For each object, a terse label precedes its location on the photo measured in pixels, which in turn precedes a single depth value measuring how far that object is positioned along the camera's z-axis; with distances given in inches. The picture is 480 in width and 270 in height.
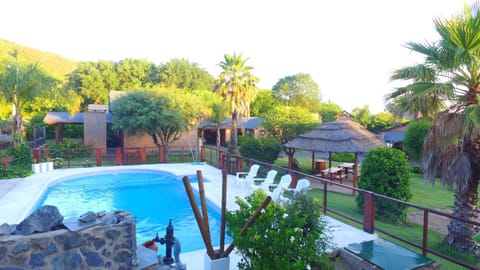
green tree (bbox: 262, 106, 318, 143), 744.3
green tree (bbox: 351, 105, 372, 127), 1452.8
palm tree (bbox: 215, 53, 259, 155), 1011.3
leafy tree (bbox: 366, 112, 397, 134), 1325.0
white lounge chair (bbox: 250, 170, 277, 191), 390.9
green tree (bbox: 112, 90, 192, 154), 704.4
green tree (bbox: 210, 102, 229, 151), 890.1
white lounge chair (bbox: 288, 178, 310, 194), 336.2
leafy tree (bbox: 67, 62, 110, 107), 1449.6
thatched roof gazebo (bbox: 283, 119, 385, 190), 554.6
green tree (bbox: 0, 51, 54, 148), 587.2
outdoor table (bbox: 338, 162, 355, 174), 674.8
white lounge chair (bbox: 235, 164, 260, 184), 436.5
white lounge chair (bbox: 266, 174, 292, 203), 328.2
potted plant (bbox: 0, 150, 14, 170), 499.0
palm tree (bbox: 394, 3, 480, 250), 247.1
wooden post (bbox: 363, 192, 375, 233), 258.4
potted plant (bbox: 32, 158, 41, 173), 538.9
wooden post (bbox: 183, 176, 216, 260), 164.7
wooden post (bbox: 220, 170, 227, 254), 173.8
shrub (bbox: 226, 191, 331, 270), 148.3
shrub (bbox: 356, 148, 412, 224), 350.0
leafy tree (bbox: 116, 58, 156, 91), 1547.7
